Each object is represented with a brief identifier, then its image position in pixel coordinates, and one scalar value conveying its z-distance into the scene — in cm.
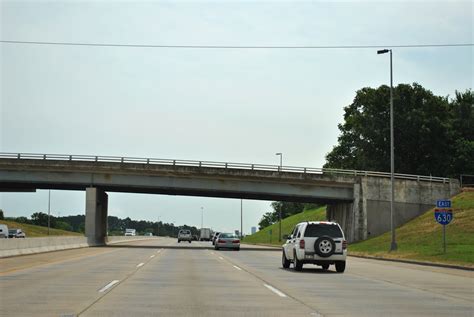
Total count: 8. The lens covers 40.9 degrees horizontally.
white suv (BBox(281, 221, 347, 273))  2456
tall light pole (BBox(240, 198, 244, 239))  11894
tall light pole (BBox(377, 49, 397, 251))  4225
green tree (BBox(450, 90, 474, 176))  8344
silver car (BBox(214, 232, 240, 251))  5412
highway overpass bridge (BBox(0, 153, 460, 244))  6047
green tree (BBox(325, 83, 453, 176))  7988
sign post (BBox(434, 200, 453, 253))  3375
